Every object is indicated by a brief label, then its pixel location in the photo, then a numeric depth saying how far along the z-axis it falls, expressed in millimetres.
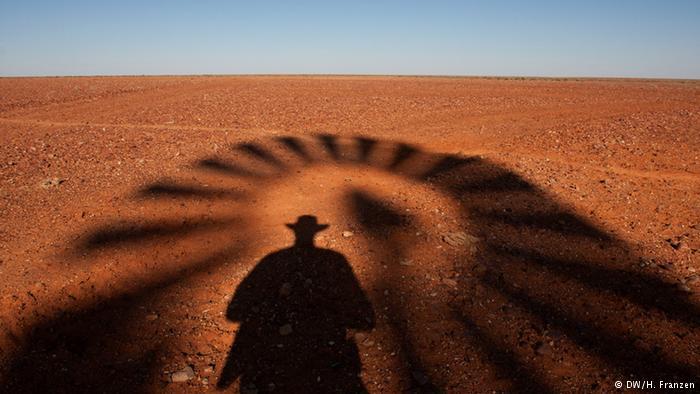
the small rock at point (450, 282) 4426
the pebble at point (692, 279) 4368
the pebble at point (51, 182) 7160
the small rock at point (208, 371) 3494
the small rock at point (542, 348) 3496
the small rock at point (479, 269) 4602
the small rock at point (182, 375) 3430
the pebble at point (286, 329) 3898
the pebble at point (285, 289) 4387
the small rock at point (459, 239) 5172
